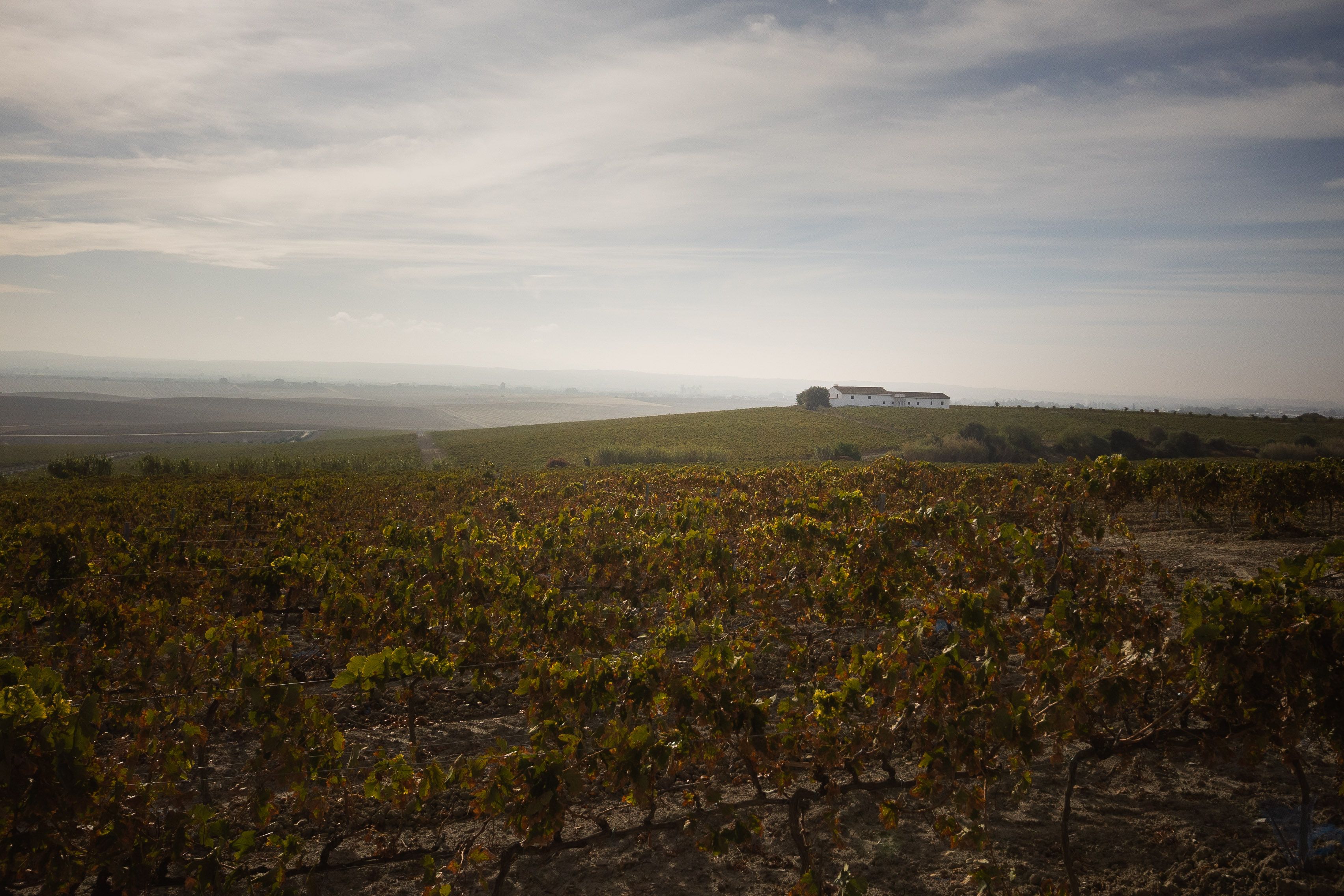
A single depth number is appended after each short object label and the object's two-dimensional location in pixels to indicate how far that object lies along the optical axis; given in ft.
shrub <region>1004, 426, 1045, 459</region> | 218.79
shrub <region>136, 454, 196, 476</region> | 153.17
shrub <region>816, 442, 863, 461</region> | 202.18
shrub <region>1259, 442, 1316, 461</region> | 189.26
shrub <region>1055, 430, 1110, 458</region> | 213.05
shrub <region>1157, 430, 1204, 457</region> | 208.33
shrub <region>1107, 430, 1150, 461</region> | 210.79
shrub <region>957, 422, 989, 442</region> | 226.58
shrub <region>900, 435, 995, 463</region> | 206.80
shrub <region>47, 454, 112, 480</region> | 152.87
